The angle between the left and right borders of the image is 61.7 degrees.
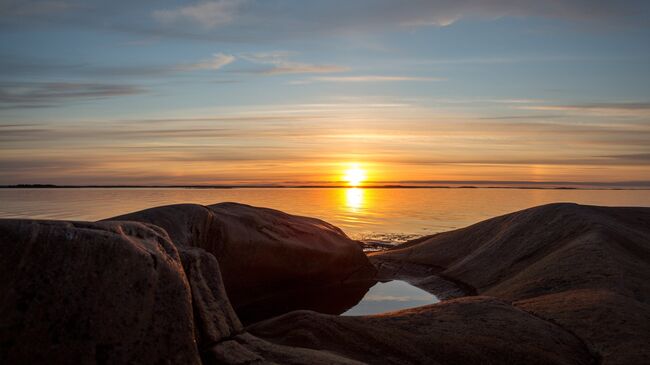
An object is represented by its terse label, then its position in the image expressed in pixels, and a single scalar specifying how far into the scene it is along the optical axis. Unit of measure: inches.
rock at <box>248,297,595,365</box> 181.3
